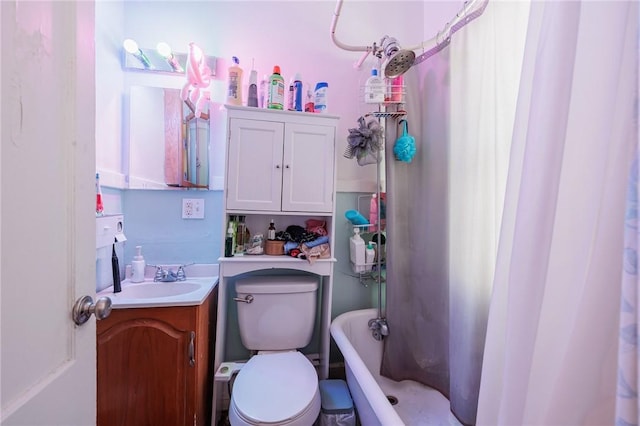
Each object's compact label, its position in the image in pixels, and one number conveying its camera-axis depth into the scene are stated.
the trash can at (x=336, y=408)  1.23
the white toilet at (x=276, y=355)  1.01
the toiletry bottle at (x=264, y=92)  1.51
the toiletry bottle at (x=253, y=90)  1.51
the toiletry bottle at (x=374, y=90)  1.44
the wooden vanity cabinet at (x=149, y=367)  1.15
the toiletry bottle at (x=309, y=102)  1.58
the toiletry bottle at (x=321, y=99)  1.58
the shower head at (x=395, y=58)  1.22
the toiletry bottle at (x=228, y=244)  1.44
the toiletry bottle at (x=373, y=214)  1.64
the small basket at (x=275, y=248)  1.54
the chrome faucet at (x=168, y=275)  1.50
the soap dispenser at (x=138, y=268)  1.47
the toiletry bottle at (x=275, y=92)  1.48
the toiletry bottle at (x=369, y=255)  1.60
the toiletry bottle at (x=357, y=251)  1.59
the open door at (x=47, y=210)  0.42
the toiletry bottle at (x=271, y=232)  1.61
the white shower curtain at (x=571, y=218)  0.45
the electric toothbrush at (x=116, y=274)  1.34
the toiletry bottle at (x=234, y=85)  1.51
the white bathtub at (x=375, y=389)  0.89
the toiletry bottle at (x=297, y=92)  1.55
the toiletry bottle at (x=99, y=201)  1.27
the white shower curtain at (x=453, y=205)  1.02
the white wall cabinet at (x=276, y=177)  1.42
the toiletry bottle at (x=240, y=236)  1.54
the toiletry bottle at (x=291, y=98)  1.56
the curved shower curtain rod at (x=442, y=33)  1.12
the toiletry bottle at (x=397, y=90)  1.45
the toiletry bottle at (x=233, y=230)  1.48
